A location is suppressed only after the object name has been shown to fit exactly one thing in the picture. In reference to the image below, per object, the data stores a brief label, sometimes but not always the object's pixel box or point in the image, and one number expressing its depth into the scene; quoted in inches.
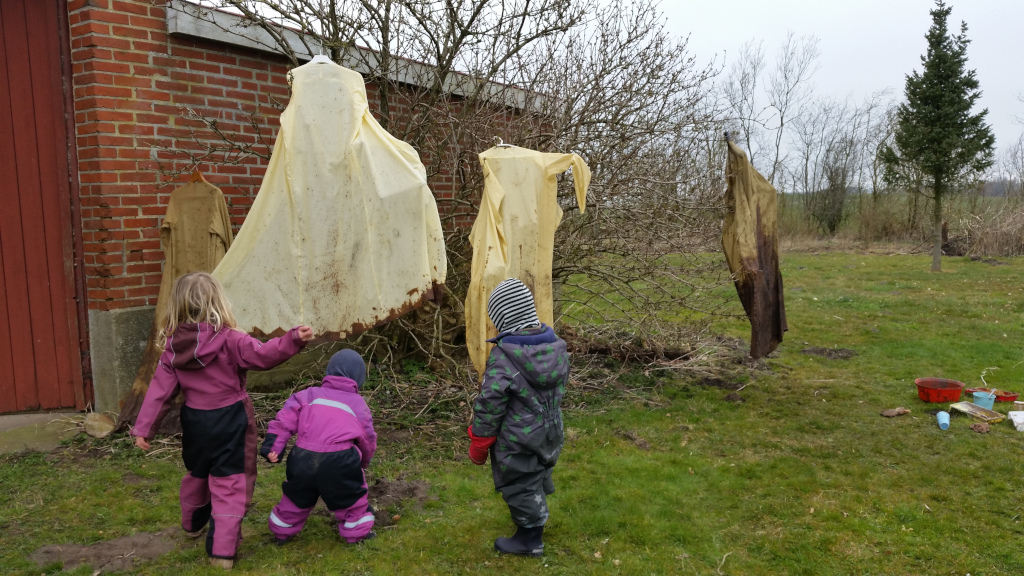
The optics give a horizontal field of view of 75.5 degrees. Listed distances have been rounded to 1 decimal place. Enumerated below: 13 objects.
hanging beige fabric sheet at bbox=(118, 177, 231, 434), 202.8
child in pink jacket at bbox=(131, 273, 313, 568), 128.6
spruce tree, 709.9
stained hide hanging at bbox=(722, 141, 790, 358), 229.5
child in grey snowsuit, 133.5
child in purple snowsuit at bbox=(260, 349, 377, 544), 134.0
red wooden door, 199.6
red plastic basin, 248.1
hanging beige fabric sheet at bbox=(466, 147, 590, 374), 169.2
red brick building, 198.2
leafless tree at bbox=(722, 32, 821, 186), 905.8
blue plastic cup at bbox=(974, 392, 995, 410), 237.8
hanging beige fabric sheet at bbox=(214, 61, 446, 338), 153.9
